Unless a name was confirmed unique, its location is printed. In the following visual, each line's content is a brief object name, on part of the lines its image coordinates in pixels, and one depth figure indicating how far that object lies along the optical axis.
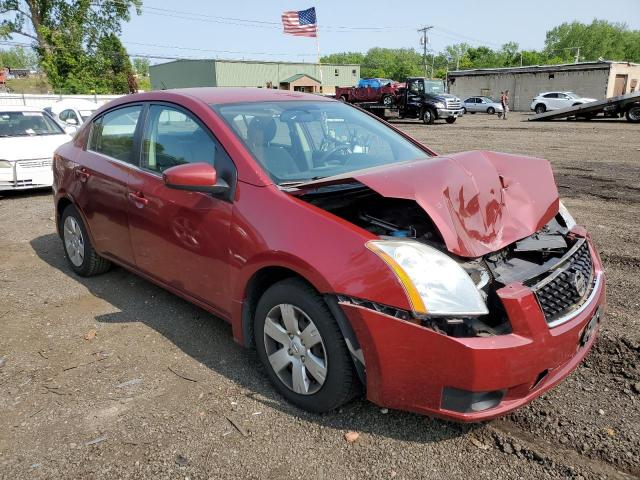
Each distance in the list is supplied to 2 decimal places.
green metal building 58.97
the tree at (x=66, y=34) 39.81
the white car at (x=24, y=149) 8.72
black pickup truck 28.64
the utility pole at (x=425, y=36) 80.38
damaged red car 2.24
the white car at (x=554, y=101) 34.25
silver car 40.31
